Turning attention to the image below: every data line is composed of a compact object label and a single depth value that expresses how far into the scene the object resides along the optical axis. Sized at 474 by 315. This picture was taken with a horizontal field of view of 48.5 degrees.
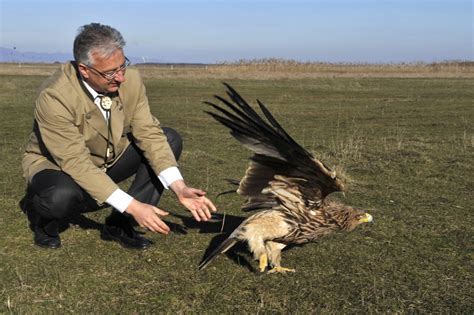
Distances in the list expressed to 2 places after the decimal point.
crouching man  4.02
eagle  4.31
